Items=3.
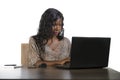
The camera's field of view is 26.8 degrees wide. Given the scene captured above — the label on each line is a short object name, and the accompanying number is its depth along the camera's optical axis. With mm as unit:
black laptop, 1891
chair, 2873
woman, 2650
